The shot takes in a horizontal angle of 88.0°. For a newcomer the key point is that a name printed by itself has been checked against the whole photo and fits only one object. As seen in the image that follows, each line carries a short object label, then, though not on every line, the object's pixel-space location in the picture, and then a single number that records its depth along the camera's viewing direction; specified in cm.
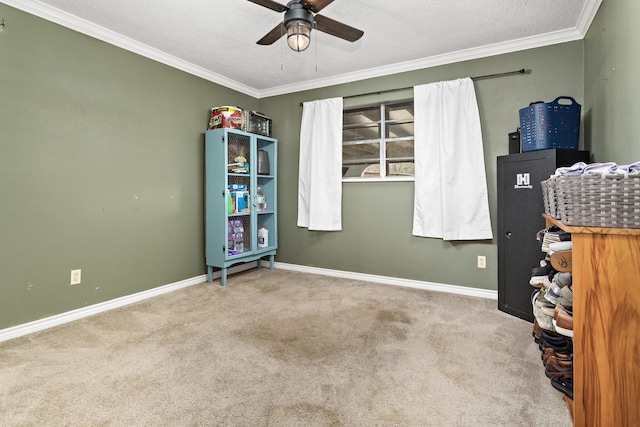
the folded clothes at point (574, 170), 140
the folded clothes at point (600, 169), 126
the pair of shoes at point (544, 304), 169
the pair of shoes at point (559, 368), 157
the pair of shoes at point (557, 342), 158
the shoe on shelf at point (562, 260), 158
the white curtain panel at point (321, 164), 404
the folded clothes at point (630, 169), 122
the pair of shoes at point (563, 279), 158
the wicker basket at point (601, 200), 121
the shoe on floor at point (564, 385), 151
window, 380
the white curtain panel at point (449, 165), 327
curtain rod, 310
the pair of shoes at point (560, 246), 159
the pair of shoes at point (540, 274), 202
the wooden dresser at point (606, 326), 124
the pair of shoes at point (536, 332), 220
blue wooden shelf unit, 366
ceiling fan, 207
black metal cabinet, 248
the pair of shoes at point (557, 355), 158
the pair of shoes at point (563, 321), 141
